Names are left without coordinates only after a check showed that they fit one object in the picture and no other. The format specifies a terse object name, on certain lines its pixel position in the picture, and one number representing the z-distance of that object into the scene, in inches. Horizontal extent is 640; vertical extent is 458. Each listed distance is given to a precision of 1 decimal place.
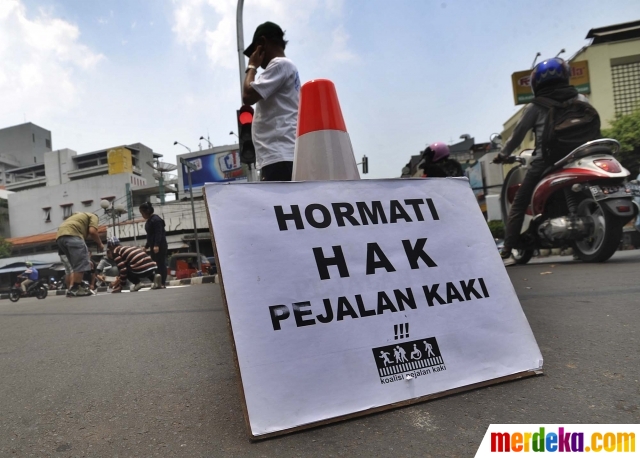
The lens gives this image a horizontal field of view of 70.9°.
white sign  54.7
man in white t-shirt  116.8
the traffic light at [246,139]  260.4
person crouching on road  316.8
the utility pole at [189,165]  900.8
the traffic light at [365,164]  856.3
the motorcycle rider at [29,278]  530.0
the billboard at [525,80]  1106.7
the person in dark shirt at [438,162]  215.9
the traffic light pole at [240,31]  394.0
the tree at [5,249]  1567.4
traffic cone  91.0
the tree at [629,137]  881.5
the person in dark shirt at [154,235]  307.3
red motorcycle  157.8
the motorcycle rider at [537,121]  175.6
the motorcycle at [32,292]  482.5
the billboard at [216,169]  1679.4
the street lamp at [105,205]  989.8
